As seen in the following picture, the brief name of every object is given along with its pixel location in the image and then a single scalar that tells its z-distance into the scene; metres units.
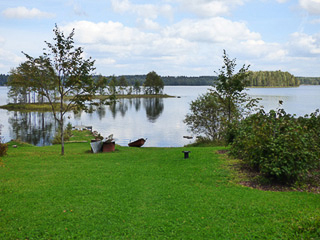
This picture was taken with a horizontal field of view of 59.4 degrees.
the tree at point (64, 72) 18.67
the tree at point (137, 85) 150.38
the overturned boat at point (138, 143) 29.38
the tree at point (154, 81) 140.75
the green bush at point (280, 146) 10.12
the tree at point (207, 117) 32.91
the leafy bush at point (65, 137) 33.27
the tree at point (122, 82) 143.59
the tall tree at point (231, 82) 24.41
